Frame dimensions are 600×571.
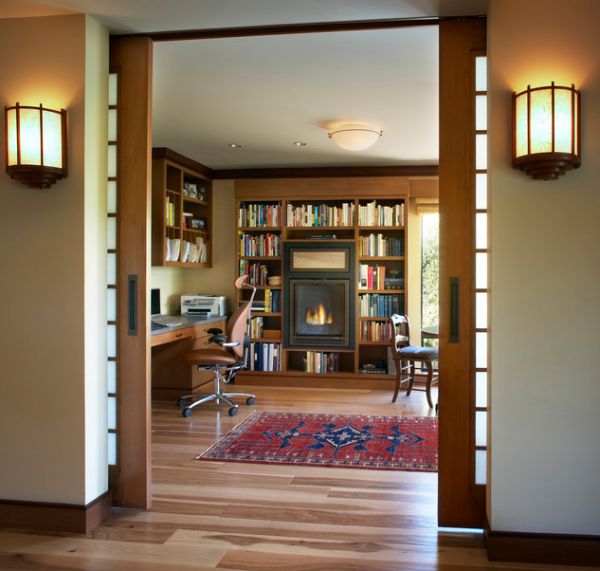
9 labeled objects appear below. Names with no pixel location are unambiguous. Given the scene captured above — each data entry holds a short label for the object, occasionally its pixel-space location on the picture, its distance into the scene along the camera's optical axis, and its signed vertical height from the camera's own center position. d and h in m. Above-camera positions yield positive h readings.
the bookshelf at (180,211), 6.00 +0.83
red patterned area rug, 3.96 -1.15
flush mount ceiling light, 5.06 +1.31
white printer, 6.71 -0.21
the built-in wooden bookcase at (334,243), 6.79 +0.40
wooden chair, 5.62 -0.64
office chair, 5.45 -0.64
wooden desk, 5.93 -0.83
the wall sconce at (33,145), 2.68 +0.64
